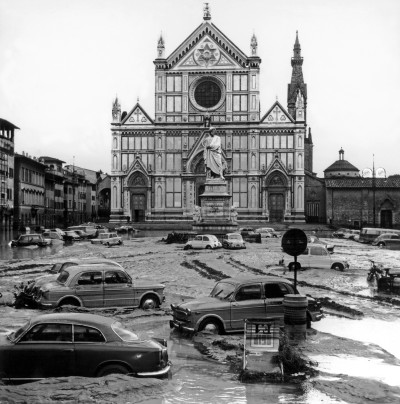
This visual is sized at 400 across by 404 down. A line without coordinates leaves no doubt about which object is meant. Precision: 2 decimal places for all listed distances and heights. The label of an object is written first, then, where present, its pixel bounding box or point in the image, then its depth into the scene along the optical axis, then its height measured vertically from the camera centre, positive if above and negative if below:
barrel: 14.11 -2.17
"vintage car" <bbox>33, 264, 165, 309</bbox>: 17.17 -2.01
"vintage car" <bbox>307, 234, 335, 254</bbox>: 41.78 -1.62
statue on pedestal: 56.00 +5.28
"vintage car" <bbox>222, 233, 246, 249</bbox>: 45.09 -1.75
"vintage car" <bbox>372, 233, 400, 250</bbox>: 50.82 -1.92
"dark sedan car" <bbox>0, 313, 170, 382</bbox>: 10.52 -2.23
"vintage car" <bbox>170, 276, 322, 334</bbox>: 14.81 -2.09
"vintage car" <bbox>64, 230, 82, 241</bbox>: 57.22 -1.69
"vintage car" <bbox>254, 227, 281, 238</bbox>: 63.69 -1.51
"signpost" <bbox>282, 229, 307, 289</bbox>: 15.61 -0.58
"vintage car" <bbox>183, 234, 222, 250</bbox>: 44.41 -1.80
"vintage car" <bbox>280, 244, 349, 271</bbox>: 30.58 -2.06
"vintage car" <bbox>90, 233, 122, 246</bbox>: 50.00 -1.78
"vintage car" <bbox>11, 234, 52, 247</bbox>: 47.21 -1.76
